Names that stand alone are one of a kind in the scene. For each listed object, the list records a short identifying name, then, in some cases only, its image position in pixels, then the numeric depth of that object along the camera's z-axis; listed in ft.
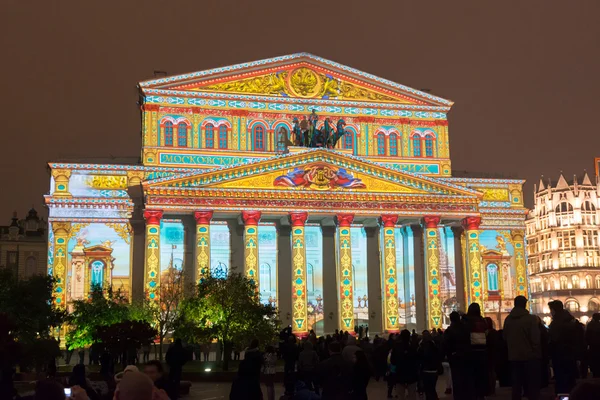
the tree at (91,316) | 147.33
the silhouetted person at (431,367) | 64.95
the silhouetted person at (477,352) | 52.95
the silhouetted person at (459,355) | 53.01
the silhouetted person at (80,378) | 51.08
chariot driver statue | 189.67
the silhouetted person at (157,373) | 38.17
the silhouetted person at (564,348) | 58.85
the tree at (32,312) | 95.71
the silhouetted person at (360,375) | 48.72
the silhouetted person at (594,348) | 61.57
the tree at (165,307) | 151.06
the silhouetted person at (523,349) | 51.80
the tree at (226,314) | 133.08
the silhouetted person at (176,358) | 76.02
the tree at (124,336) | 111.65
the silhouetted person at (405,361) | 71.00
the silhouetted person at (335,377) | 46.88
